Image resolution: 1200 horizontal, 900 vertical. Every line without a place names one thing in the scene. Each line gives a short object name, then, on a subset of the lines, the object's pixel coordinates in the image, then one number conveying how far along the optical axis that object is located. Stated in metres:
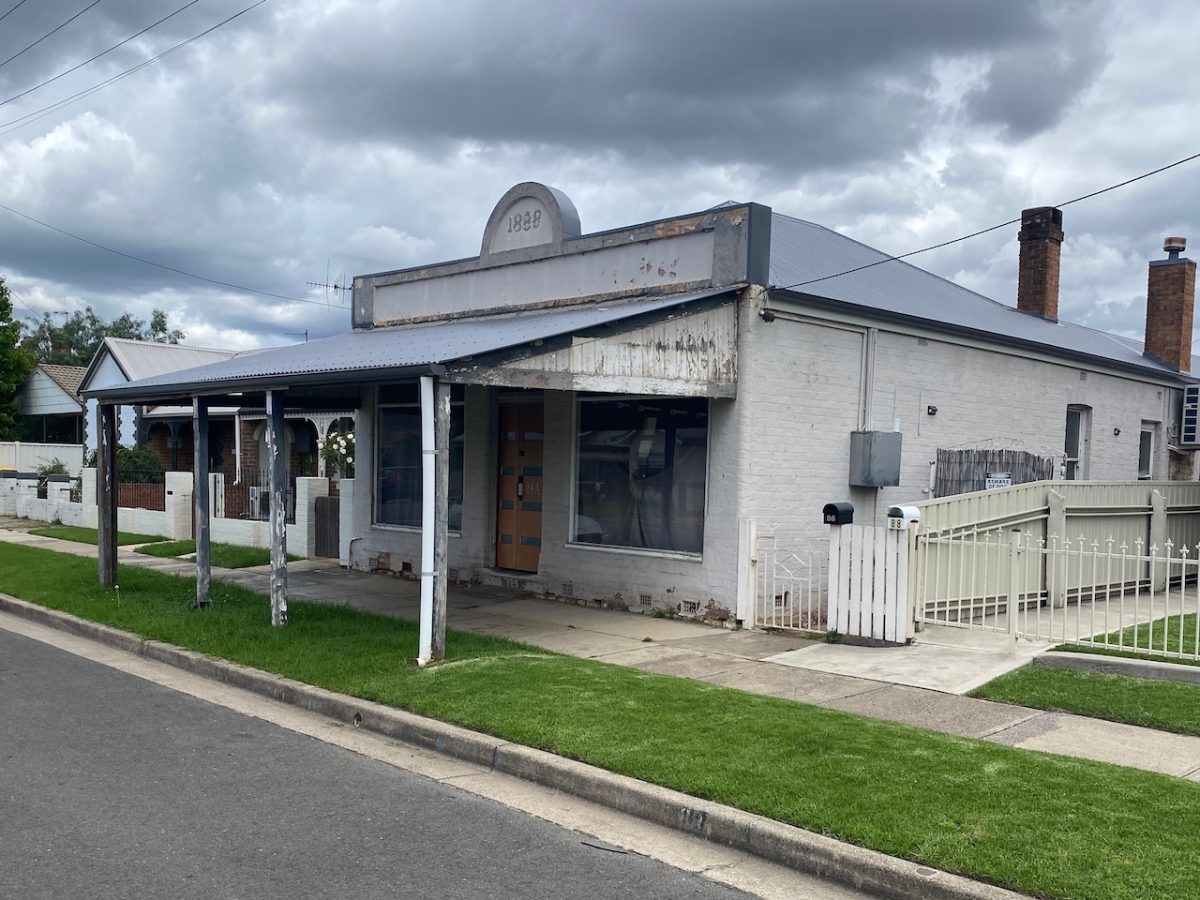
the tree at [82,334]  63.34
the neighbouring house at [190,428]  23.17
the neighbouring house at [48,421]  33.59
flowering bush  21.12
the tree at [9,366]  38.38
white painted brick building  10.31
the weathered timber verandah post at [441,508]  8.60
